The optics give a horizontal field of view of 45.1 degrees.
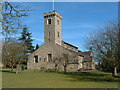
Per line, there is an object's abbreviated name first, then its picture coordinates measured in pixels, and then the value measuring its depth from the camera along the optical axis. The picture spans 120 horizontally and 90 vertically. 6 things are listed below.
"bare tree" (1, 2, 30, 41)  6.01
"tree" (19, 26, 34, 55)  58.98
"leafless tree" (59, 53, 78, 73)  34.06
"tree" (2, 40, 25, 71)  28.97
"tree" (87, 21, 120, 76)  18.64
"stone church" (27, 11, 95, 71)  43.12
